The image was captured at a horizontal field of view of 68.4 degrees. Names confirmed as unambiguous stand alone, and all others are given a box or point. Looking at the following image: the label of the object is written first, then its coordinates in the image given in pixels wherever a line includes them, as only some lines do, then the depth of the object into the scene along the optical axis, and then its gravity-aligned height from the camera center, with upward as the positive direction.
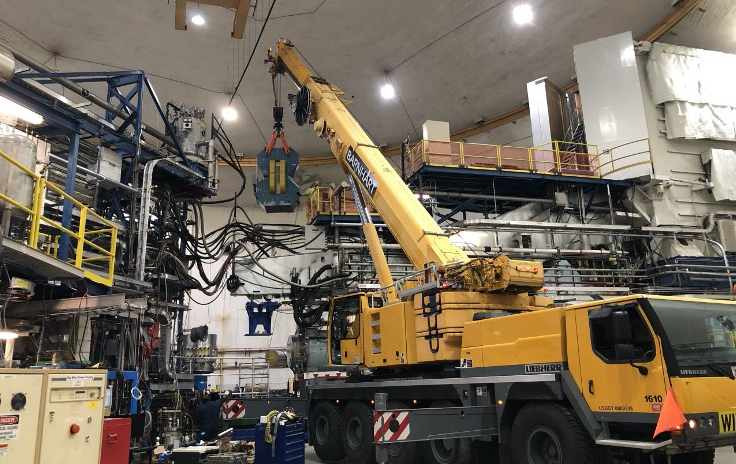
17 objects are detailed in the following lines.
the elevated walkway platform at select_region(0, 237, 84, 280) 6.77 +1.48
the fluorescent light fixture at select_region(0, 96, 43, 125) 8.46 +4.07
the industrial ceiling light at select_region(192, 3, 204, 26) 18.50 +11.68
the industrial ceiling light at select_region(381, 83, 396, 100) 23.03 +11.28
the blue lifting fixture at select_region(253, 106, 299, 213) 14.17 +4.78
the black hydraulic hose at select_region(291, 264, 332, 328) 16.23 +1.68
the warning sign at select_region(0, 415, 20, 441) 4.74 -0.47
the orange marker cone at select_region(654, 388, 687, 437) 5.04 -0.58
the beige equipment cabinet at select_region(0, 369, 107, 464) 4.83 -0.41
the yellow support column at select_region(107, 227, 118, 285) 8.75 +1.82
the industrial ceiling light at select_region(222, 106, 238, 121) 23.84 +10.95
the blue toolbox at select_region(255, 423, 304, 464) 8.37 -1.24
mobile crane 5.46 -0.13
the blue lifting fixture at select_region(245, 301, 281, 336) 17.06 +1.64
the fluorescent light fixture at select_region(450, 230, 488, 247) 15.80 +3.47
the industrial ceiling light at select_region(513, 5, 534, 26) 17.67 +10.97
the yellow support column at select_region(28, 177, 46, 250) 7.18 +2.09
